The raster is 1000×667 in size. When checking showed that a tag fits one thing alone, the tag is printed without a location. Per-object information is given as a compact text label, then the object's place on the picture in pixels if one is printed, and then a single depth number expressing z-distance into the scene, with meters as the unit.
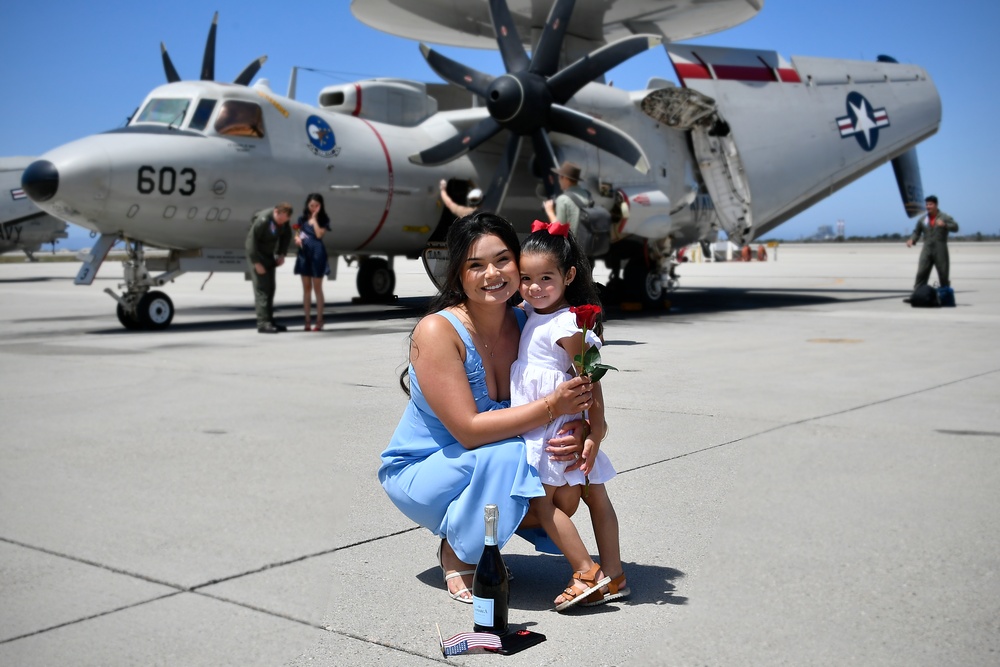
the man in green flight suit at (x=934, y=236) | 15.23
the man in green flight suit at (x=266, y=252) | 11.89
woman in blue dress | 2.99
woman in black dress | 11.48
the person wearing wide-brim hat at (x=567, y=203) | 9.71
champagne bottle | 2.73
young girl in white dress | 3.02
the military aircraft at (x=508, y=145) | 12.11
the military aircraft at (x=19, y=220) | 31.59
